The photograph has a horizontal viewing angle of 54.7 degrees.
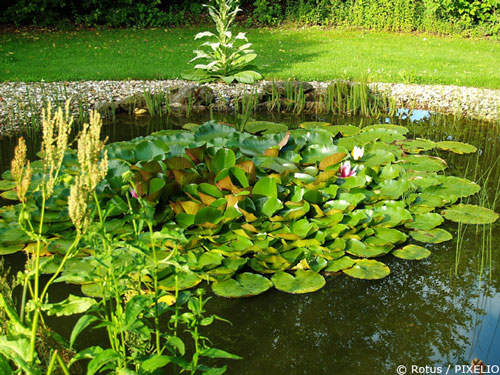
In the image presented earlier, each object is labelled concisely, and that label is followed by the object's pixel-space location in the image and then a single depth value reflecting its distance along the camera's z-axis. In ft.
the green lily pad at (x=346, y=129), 14.99
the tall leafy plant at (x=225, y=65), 20.86
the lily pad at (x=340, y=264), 8.80
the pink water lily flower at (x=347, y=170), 11.36
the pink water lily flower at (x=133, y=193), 9.97
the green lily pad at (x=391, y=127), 15.06
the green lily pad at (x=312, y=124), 16.01
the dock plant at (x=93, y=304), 4.27
